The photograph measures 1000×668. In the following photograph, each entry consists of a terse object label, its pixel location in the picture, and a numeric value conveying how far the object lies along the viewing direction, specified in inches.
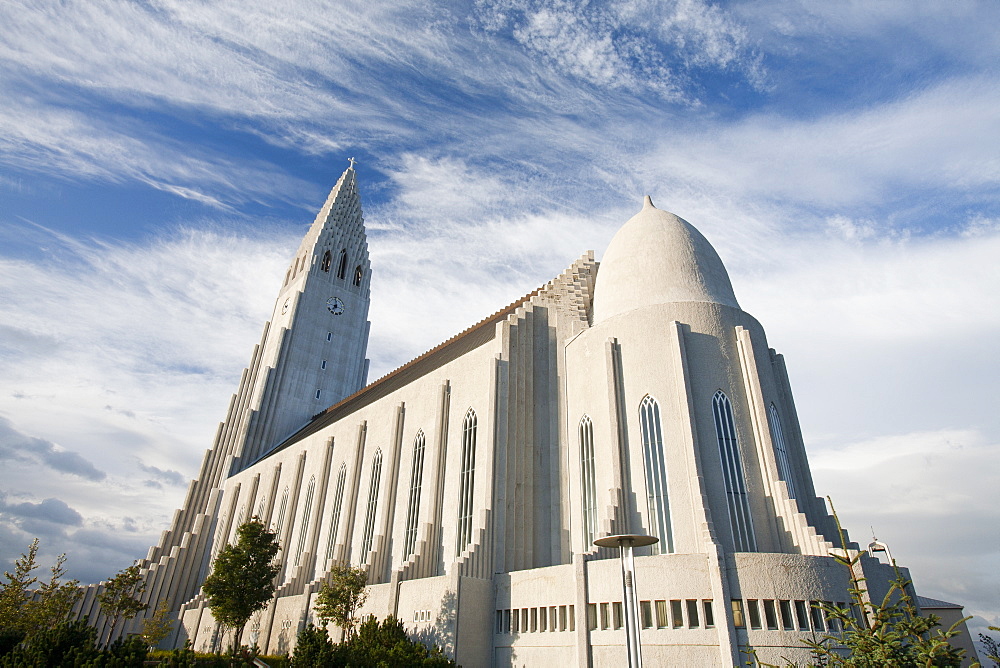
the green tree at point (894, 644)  336.8
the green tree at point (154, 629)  1130.0
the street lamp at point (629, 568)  522.5
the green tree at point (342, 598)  902.4
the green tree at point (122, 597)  1213.7
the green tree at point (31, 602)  1082.1
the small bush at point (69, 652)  577.6
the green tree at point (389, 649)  684.7
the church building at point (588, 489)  676.7
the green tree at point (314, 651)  650.2
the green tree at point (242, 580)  992.9
